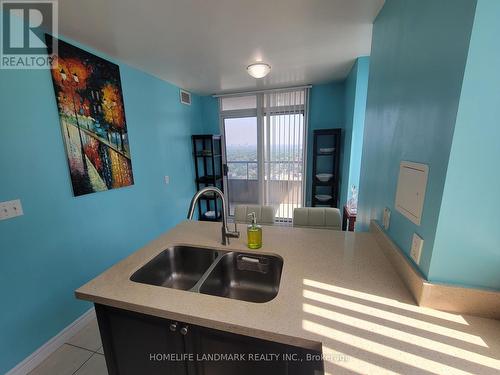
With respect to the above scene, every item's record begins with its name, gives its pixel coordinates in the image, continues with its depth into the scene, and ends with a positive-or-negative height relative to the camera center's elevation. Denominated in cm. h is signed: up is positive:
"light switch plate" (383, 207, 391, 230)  114 -38
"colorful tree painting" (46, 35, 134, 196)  159 +29
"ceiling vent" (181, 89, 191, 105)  315 +85
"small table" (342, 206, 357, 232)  224 -75
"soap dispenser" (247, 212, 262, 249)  116 -49
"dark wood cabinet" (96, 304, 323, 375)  71 -78
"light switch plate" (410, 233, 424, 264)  80 -39
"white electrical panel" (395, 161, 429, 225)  81 -17
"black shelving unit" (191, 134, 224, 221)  348 -27
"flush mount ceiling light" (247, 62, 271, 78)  208 +85
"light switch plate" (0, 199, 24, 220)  125 -36
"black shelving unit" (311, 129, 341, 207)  297 -23
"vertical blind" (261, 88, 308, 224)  329 +3
